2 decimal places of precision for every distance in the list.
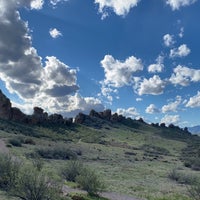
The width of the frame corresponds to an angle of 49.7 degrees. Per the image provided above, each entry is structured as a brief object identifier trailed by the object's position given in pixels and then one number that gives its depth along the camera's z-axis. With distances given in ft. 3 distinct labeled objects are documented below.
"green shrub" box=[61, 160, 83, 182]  59.92
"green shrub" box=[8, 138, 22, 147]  113.81
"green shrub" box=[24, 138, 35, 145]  130.51
